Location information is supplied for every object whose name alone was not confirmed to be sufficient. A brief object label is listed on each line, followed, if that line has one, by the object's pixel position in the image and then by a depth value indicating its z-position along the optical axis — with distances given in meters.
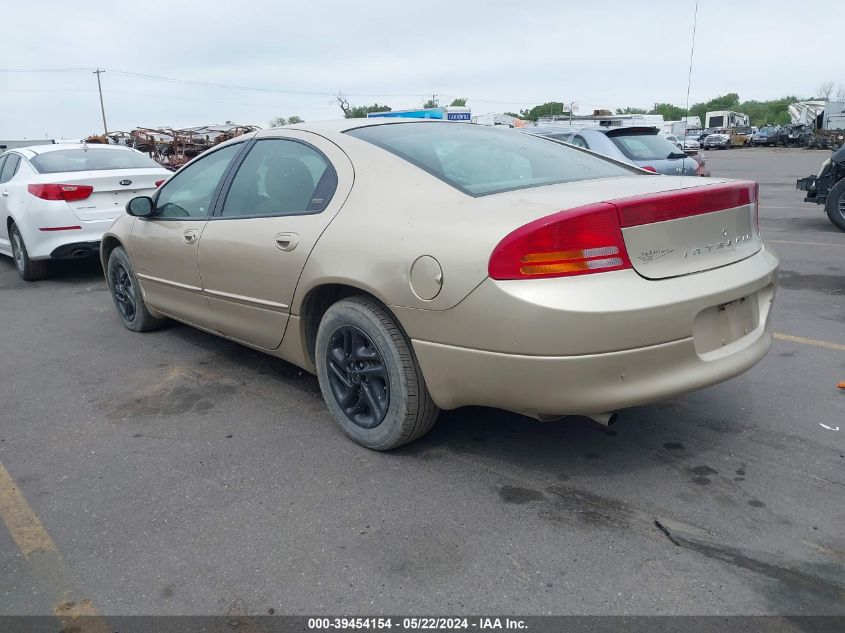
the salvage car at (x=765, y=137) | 51.31
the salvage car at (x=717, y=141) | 52.75
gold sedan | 2.48
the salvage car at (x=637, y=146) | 9.54
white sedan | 7.09
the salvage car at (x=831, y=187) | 9.18
